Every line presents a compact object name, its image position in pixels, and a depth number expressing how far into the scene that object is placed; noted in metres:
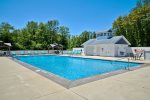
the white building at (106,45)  15.67
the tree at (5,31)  26.47
